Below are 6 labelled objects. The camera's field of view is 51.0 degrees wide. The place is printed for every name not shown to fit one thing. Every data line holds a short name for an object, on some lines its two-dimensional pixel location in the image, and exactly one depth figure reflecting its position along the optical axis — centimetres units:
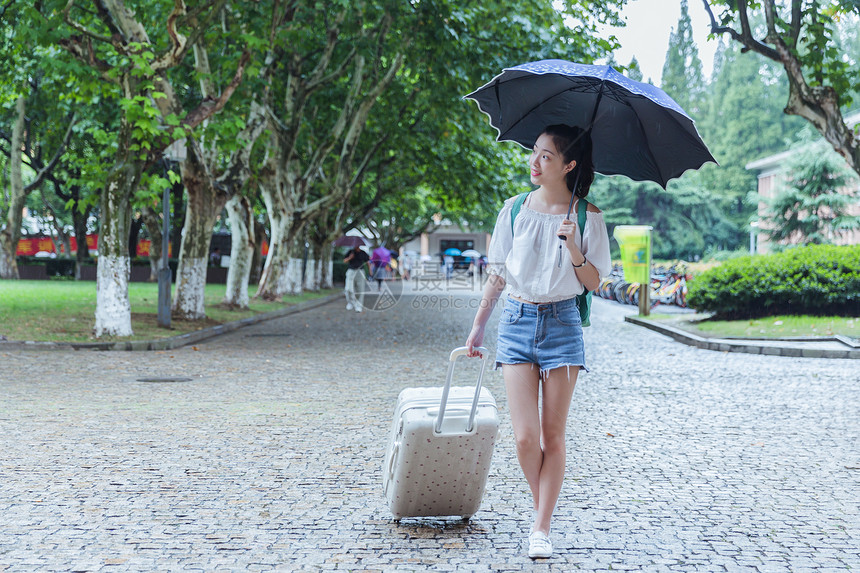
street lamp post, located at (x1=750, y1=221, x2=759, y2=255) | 5449
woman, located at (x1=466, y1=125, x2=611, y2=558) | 388
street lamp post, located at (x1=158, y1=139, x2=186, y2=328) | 1561
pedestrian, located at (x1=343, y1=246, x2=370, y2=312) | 2263
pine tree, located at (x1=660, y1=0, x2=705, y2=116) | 7645
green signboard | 2116
